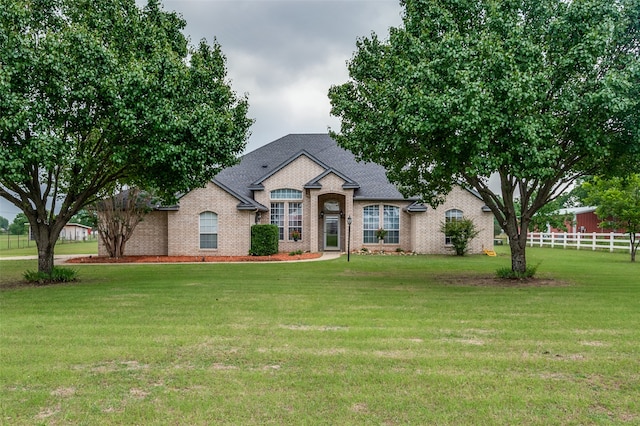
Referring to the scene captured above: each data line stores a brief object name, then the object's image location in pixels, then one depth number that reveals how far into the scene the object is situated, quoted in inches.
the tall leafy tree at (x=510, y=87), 390.6
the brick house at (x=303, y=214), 911.0
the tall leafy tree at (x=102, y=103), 397.7
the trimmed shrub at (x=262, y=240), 887.1
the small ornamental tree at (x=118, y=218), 855.7
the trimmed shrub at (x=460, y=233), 933.2
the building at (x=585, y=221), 1492.4
